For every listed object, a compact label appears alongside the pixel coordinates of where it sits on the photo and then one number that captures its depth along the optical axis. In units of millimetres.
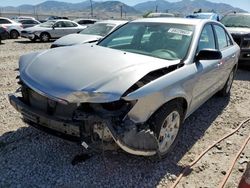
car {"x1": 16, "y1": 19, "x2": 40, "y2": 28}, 15572
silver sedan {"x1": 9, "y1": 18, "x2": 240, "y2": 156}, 1874
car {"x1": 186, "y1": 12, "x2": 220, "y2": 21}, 10570
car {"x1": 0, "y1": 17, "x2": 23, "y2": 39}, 12716
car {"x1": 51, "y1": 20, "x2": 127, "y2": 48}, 6034
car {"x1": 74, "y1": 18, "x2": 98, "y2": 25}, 15112
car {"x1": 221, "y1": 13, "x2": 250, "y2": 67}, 5669
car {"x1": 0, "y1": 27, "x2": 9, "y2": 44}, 10920
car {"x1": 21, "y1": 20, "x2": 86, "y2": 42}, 11319
